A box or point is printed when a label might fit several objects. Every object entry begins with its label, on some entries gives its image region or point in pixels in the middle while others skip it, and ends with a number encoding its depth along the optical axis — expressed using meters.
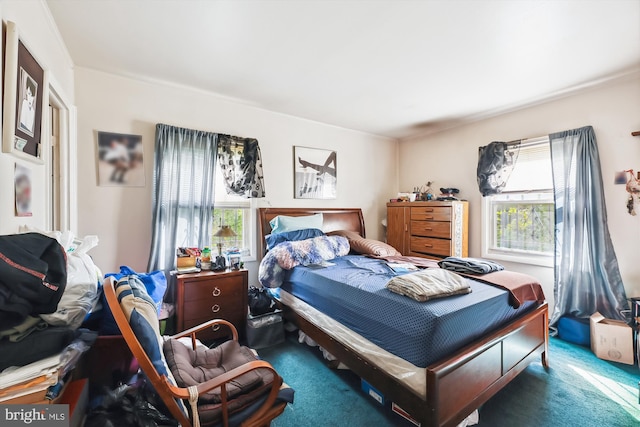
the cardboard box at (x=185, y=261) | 2.62
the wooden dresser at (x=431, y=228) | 3.55
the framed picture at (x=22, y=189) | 1.30
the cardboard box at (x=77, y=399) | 1.00
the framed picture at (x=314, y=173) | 3.71
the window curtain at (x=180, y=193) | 2.64
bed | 1.38
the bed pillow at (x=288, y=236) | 3.09
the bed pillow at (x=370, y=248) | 3.21
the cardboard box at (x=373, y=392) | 1.76
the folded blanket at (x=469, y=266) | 2.25
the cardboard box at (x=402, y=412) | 1.52
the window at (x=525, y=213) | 3.14
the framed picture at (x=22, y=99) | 1.16
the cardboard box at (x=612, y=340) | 2.32
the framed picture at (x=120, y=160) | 2.50
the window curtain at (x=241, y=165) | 3.06
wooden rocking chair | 1.02
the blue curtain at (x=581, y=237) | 2.61
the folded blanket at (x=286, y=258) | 2.71
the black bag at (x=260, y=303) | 2.74
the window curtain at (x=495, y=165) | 3.31
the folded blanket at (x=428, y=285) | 1.66
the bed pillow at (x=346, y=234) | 3.59
